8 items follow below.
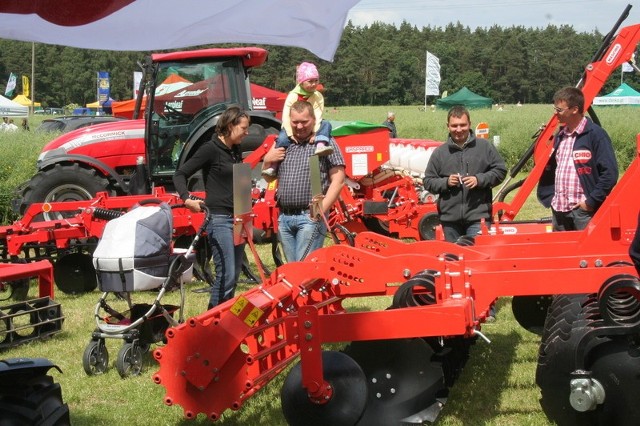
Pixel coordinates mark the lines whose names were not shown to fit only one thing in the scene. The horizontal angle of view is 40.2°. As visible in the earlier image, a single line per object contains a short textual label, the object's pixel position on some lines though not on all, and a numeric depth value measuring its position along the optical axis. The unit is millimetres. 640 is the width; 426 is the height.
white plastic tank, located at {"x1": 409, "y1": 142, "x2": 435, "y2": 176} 15586
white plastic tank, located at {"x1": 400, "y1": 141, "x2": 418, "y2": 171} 16031
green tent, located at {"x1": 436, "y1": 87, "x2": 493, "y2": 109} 49156
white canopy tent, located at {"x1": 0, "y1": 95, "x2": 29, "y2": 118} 29562
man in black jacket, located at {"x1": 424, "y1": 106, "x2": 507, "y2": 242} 6496
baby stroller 5758
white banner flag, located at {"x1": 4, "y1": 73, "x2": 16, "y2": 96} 42781
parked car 21984
